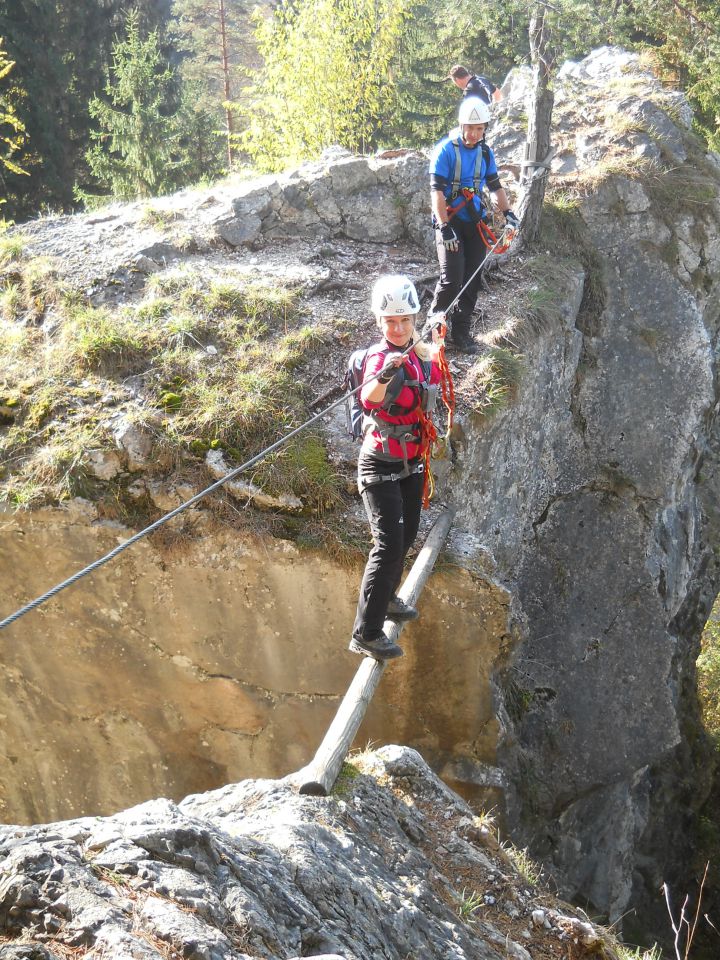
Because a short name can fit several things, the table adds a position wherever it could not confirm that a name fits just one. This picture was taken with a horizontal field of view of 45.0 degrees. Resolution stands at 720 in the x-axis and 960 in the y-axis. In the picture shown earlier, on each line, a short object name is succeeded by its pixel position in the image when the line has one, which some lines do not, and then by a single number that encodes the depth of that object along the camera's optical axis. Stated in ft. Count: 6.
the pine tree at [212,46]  83.51
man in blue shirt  25.64
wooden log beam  15.75
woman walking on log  17.98
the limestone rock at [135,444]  25.48
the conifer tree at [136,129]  62.64
